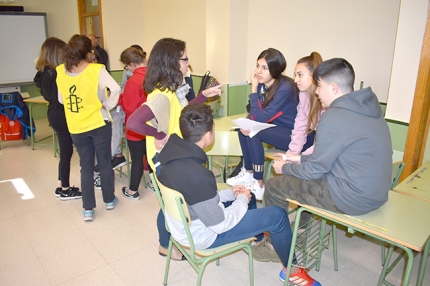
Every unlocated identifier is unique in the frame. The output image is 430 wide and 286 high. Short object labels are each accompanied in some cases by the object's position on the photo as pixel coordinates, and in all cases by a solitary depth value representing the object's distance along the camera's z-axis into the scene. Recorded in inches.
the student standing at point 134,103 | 109.7
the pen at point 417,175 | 82.5
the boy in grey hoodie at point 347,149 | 60.9
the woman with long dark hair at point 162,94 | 76.9
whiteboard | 219.0
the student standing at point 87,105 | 96.7
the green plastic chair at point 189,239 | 59.2
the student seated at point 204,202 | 60.6
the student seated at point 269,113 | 94.8
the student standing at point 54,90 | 106.4
